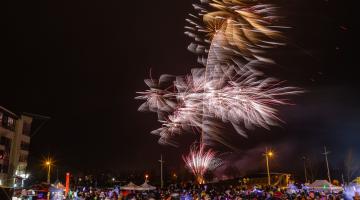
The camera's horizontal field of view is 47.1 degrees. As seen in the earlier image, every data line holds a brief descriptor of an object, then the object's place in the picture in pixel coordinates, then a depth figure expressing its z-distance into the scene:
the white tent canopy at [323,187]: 35.25
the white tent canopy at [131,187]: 41.31
